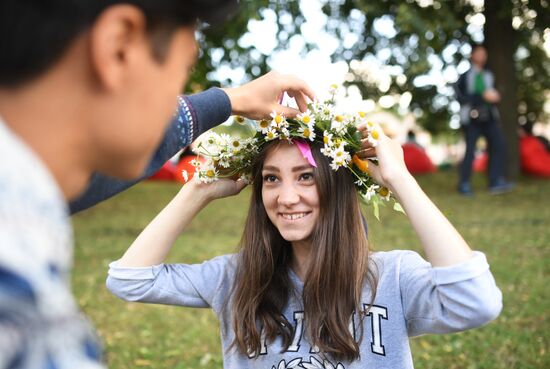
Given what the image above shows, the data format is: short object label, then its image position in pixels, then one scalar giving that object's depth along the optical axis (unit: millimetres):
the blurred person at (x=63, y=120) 766
